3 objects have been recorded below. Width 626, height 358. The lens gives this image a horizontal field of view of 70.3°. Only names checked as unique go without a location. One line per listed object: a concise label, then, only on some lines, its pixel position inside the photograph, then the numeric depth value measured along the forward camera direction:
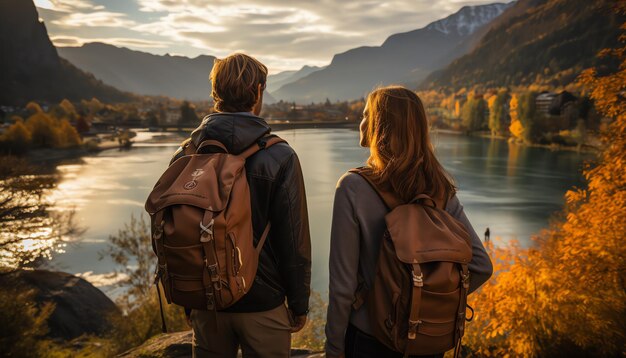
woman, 1.38
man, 1.51
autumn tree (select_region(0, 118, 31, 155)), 42.53
